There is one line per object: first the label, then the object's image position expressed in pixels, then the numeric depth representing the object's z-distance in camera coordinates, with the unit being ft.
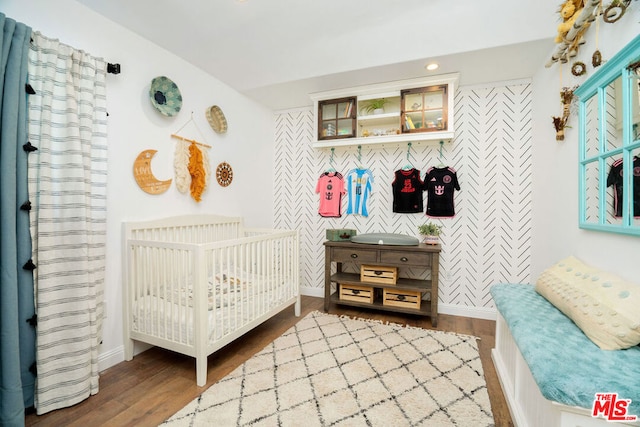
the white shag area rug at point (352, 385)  4.80
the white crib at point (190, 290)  5.77
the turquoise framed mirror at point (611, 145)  4.28
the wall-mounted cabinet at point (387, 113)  8.78
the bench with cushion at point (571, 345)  3.00
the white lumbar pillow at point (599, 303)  3.52
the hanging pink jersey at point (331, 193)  11.17
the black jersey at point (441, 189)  9.61
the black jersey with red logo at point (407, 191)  9.99
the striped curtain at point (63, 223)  4.98
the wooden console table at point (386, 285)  8.69
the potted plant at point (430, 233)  9.36
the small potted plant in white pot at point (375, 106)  9.92
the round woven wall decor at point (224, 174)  9.49
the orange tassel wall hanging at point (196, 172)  8.38
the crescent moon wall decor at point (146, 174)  6.99
